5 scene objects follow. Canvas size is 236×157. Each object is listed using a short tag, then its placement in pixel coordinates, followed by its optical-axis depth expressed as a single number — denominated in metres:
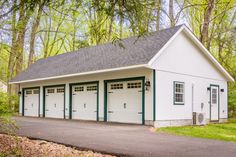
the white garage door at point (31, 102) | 22.34
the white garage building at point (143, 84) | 14.56
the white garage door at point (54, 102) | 19.94
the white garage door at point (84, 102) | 17.45
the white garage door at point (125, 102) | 15.01
